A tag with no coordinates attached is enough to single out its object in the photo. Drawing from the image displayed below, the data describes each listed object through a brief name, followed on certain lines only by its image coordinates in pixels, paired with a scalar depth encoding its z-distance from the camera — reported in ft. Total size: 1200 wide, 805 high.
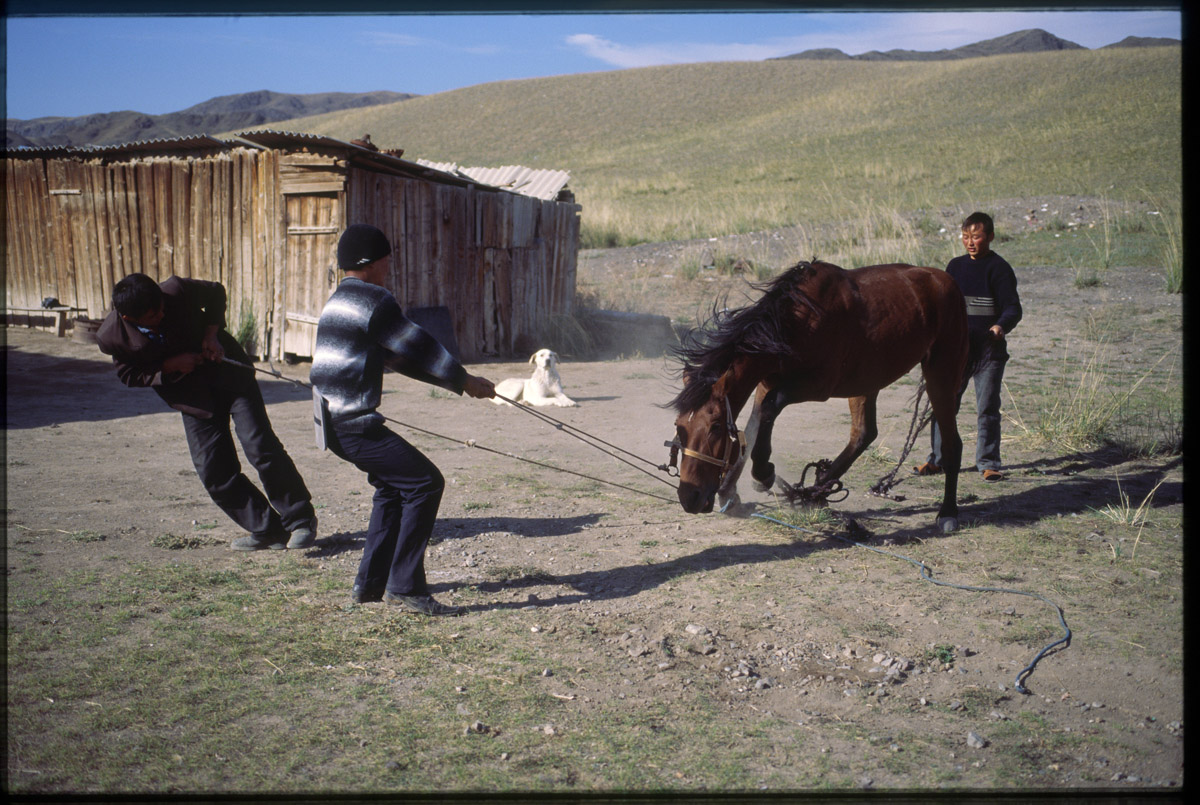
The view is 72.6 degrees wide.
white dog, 31.89
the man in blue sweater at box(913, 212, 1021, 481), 21.35
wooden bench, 46.26
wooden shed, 38.60
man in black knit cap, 12.63
